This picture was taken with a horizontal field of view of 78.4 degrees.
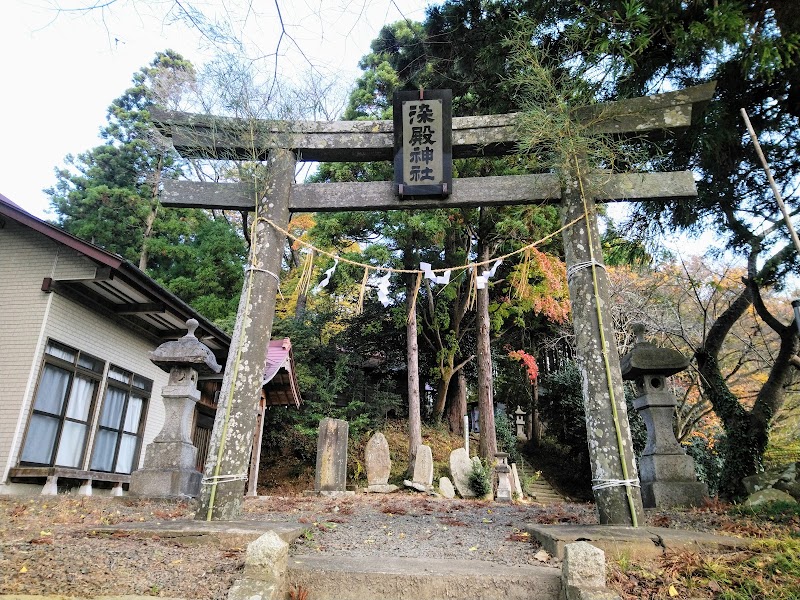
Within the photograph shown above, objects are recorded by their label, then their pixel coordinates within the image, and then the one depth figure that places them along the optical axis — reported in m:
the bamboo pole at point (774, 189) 3.88
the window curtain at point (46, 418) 8.16
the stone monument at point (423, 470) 12.91
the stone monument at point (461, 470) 11.72
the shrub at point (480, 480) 11.22
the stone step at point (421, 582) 2.98
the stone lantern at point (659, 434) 6.50
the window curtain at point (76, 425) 8.86
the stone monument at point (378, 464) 12.15
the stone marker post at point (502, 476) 11.18
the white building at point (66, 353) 8.00
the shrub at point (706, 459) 12.30
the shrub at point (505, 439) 19.00
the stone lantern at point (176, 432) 6.48
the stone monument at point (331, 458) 10.38
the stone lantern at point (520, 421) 22.40
